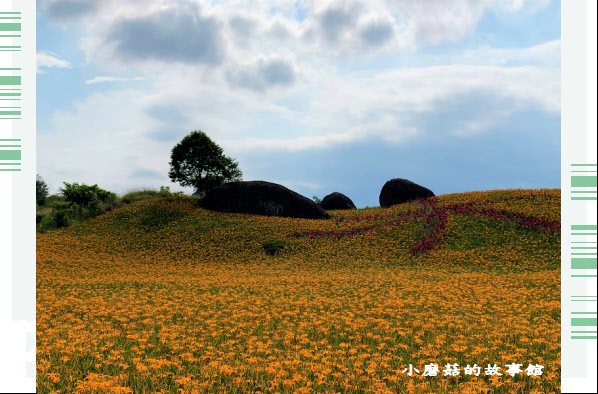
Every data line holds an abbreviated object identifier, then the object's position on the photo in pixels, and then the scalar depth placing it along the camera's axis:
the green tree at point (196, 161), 39.56
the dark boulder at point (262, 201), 34.72
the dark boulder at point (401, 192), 39.43
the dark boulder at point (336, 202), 46.59
